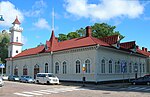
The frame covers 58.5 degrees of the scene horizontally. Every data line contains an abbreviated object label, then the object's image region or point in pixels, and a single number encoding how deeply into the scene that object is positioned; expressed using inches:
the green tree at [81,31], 1622.8
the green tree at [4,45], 1841.4
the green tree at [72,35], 1571.6
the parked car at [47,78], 765.7
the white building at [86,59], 796.3
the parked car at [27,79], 944.3
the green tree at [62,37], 1629.2
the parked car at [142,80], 735.6
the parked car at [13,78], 1095.4
